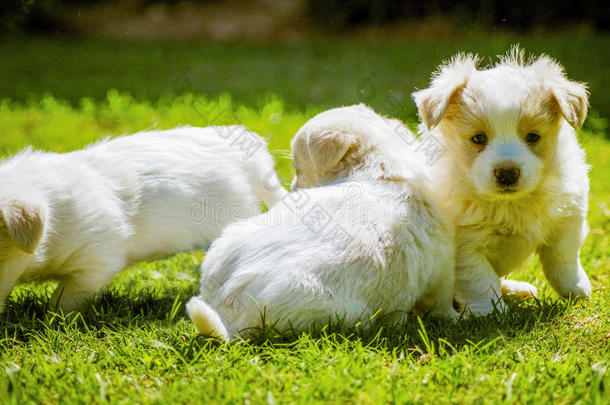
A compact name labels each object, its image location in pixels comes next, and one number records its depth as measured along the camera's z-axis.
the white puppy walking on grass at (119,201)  3.39
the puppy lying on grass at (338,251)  2.90
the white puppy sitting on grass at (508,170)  3.23
